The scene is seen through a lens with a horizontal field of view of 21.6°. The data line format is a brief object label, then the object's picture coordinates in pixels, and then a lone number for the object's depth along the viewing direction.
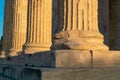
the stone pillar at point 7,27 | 23.44
